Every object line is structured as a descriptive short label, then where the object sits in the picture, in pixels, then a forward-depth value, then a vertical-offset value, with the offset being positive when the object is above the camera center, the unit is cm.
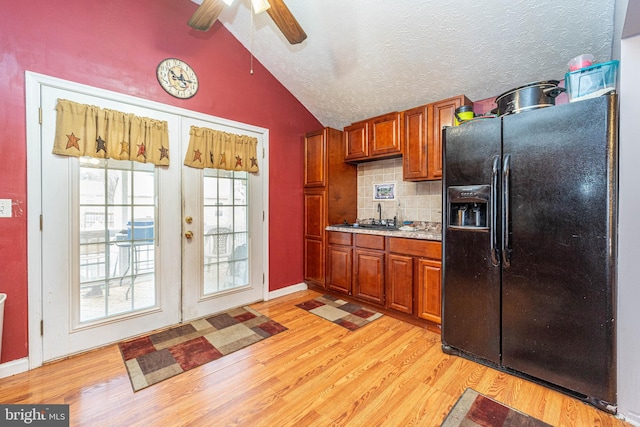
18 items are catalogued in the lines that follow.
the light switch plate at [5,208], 184 +2
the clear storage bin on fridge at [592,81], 156 +77
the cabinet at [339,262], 321 -63
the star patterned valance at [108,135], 203 +62
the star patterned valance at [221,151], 270 +64
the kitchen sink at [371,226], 326 -20
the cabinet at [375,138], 305 +86
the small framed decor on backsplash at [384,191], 351 +26
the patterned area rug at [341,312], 271 -111
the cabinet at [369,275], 289 -72
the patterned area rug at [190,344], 193 -112
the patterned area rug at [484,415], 145 -114
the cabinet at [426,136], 265 +77
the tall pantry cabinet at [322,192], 347 +24
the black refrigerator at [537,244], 153 -22
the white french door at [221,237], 273 -29
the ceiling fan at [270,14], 173 +131
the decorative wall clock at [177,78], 253 +128
